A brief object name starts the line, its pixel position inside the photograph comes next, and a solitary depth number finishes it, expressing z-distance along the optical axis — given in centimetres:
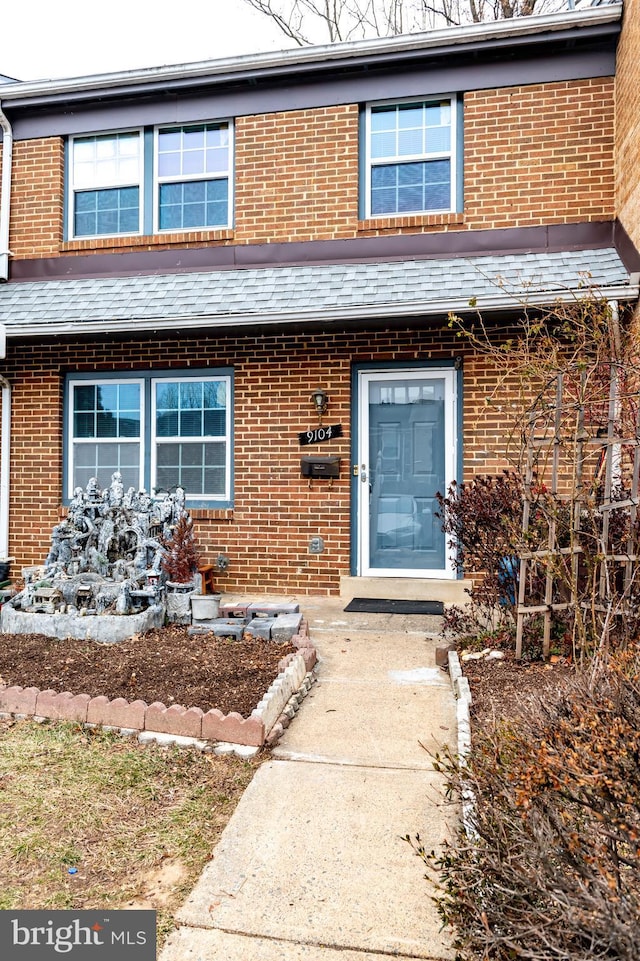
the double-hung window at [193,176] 826
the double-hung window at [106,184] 852
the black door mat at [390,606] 672
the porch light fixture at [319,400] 745
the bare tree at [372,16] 1423
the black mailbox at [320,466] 747
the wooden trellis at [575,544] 413
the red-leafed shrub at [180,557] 593
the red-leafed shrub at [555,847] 164
